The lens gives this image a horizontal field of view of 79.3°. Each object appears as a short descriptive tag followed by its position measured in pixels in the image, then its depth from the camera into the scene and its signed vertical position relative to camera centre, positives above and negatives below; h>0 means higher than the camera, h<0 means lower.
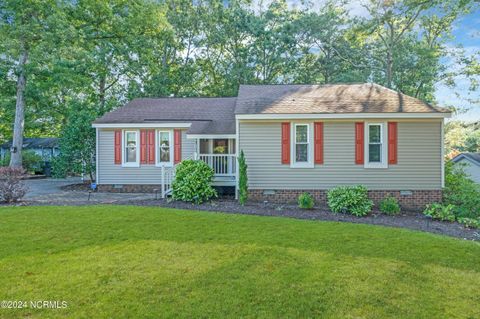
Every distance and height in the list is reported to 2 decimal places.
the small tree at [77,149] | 13.28 +0.44
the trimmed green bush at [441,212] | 8.40 -1.58
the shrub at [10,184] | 8.79 -0.78
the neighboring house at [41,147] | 24.23 +0.97
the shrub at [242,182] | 9.40 -0.76
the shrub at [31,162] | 19.75 -0.24
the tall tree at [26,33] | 16.25 +7.15
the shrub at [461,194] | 8.91 -1.20
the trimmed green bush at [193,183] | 9.39 -0.82
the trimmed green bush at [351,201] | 8.64 -1.29
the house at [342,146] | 9.88 +0.44
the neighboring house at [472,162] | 18.98 -0.21
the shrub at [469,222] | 7.75 -1.72
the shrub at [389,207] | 8.88 -1.49
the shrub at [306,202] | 8.98 -1.34
